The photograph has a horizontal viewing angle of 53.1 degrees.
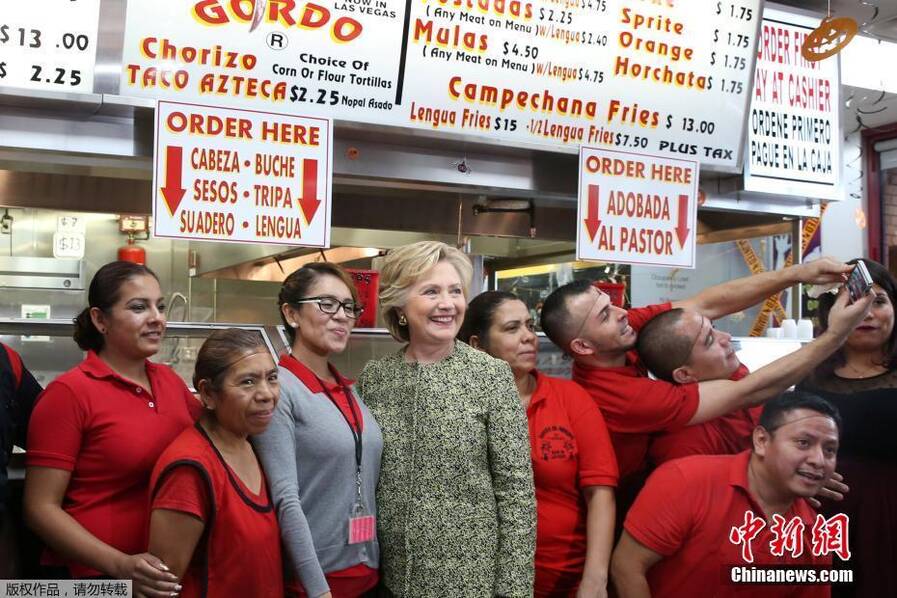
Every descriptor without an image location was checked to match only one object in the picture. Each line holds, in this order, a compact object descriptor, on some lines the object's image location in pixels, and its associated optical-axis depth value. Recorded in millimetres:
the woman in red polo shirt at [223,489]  1822
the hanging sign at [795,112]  3633
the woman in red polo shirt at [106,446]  1892
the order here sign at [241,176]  2557
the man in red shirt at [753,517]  1922
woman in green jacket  2082
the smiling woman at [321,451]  1955
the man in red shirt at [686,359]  2252
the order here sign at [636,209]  3102
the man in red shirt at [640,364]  2166
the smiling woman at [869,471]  1953
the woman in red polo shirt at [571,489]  2240
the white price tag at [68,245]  6816
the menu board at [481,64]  2729
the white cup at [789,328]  3772
